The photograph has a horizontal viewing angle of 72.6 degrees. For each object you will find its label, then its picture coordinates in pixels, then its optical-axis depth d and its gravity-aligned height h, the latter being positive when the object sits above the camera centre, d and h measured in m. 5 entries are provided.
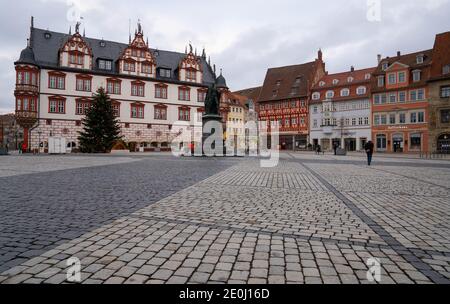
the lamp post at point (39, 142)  40.47 +1.75
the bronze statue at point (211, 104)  24.36 +4.14
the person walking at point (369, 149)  18.98 +0.41
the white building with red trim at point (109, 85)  40.59 +10.58
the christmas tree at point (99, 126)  36.22 +3.51
